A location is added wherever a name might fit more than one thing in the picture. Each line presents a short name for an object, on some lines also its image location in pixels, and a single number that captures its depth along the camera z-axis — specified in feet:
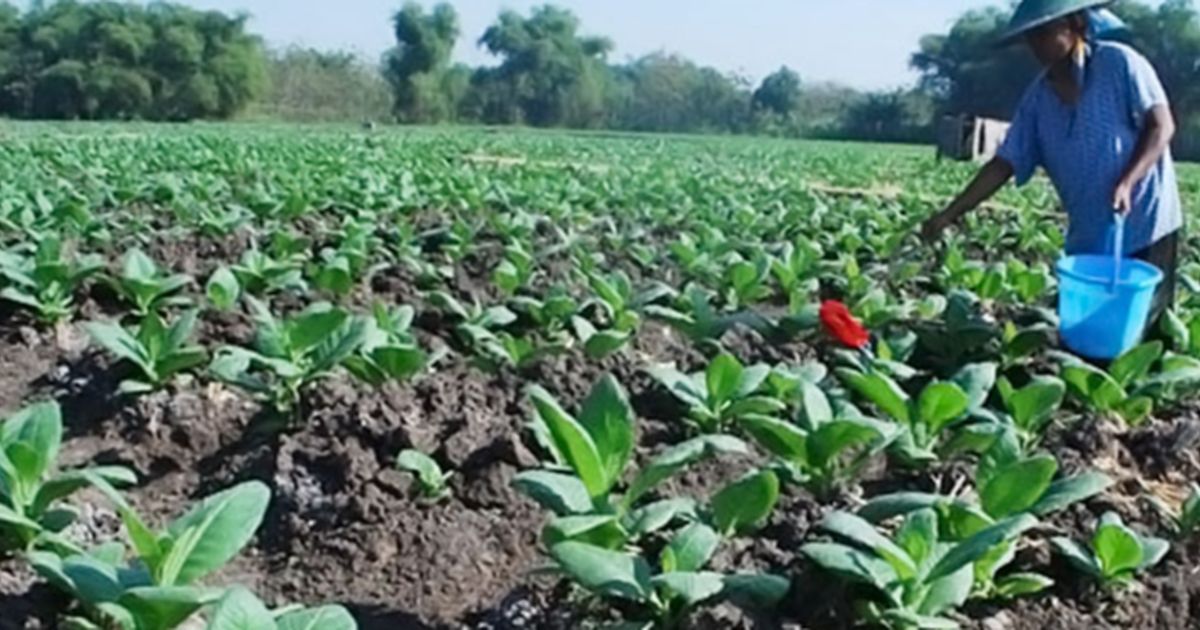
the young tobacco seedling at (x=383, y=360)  14.01
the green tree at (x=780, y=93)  270.46
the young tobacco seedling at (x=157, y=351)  14.38
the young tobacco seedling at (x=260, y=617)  7.00
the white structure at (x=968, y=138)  95.76
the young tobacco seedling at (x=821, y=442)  10.69
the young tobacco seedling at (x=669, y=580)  8.47
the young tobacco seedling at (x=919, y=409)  11.64
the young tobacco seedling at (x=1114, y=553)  9.40
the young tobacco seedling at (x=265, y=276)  19.88
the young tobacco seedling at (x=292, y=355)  13.83
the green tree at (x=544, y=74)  261.24
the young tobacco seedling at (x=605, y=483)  9.48
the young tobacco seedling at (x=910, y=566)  8.48
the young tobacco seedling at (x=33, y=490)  9.82
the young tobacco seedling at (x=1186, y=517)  10.30
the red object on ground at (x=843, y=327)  16.29
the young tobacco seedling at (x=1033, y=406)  12.41
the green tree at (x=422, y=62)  243.60
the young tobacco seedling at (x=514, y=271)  20.81
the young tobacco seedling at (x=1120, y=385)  13.67
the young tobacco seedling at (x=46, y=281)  18.30
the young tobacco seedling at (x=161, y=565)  7.86
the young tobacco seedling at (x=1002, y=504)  9.34
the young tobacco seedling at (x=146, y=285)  17.99
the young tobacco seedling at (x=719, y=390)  12.82
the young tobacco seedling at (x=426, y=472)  11.73
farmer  16.20
